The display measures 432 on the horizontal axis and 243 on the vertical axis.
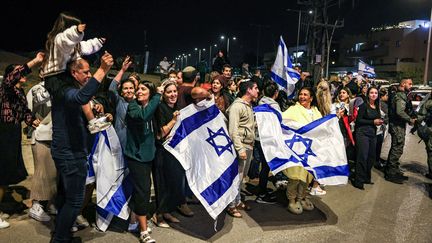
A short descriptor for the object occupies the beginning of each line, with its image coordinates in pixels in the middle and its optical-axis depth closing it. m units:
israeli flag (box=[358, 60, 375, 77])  14.98
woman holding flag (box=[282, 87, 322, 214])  5.36
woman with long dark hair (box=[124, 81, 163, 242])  4.23
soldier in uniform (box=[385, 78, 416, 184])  7.58
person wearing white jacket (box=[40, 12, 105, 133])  3.42
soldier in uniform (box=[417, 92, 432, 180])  7.41
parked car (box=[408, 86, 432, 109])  16.70
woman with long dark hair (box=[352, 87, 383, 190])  7.02
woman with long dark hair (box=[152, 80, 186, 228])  4.70
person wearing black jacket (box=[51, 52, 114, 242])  3.61
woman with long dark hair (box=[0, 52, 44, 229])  4.55
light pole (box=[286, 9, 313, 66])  23.65
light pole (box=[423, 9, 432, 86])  23.67
